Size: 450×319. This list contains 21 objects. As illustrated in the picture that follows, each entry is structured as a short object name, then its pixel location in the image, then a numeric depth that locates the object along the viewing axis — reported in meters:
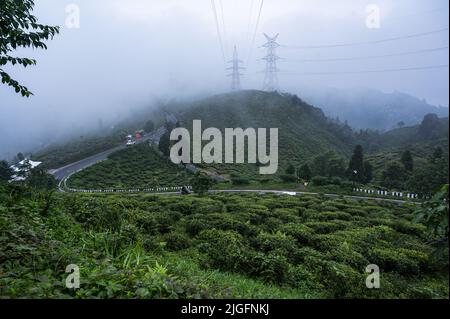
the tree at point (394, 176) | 47.47
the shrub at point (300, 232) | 10.86
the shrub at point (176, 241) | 9.52
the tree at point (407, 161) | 51.95
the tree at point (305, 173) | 53.09
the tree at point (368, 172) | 51.97
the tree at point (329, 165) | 55.72
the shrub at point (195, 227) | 11.74
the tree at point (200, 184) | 32.41
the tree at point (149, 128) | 126.06
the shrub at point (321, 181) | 47.75
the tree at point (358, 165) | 50.09
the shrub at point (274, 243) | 8.85
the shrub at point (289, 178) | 51.34
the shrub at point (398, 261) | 8.66
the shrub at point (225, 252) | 7.12
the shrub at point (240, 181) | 51.27
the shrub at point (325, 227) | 12.95
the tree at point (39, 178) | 35.97
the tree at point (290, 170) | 56.34
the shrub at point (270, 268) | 6.67
